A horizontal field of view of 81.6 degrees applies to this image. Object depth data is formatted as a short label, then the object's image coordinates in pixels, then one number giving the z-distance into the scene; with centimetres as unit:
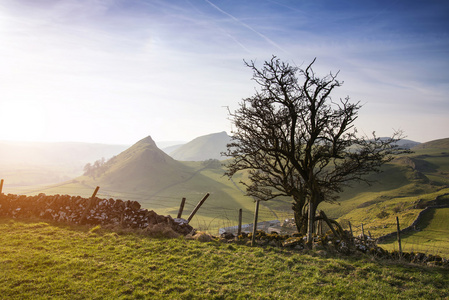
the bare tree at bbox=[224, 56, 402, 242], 1745
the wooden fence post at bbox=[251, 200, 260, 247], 1422
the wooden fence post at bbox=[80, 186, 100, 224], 1712
